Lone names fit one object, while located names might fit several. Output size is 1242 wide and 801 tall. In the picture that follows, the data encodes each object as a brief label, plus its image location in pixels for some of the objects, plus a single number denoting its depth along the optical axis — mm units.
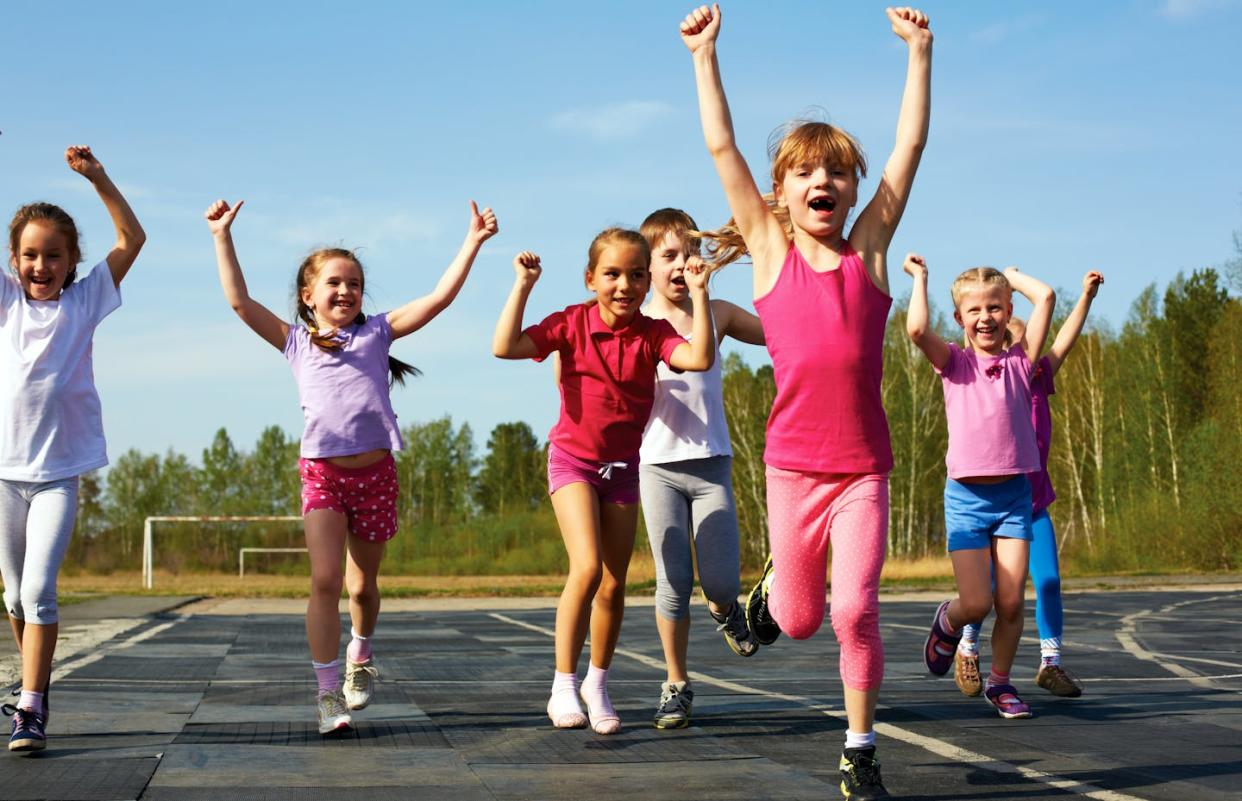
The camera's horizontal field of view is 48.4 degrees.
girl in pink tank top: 4191
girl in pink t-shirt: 6117
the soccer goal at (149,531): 30238
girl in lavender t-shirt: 5602
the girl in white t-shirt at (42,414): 5227
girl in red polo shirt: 5430
